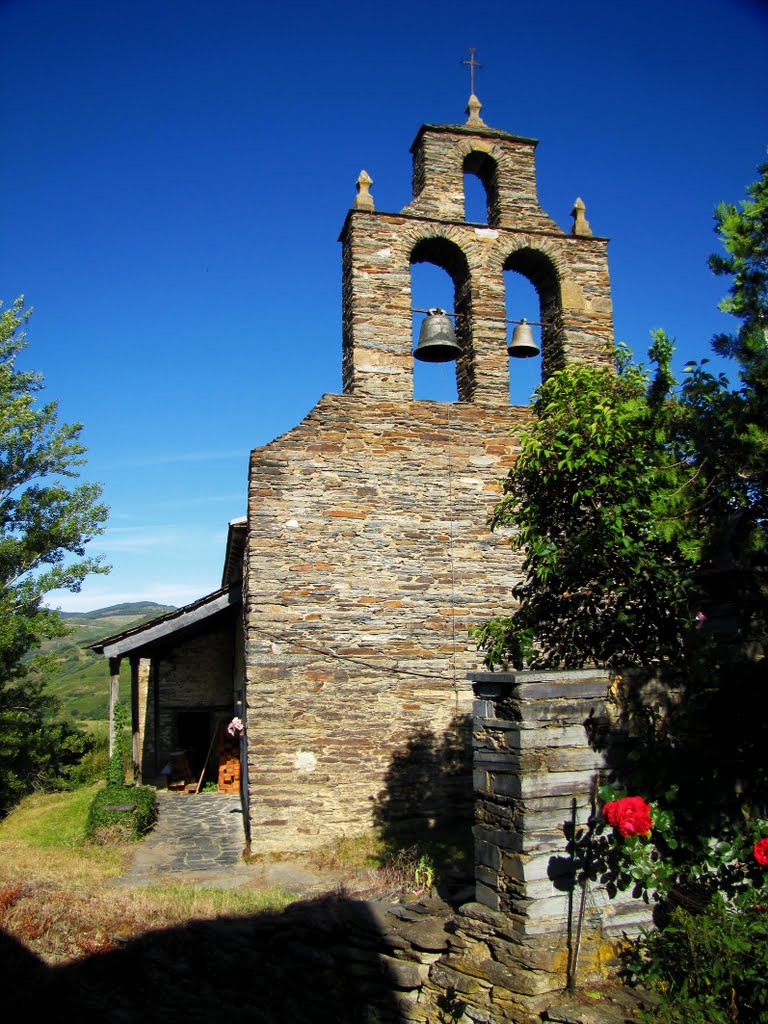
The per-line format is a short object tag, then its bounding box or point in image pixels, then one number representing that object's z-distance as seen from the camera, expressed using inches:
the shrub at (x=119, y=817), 386.3
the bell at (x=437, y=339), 351.6
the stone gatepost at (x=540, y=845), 183.3
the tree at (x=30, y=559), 544.1
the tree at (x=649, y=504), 178.2
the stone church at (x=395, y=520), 342.3
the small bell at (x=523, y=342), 380.2
